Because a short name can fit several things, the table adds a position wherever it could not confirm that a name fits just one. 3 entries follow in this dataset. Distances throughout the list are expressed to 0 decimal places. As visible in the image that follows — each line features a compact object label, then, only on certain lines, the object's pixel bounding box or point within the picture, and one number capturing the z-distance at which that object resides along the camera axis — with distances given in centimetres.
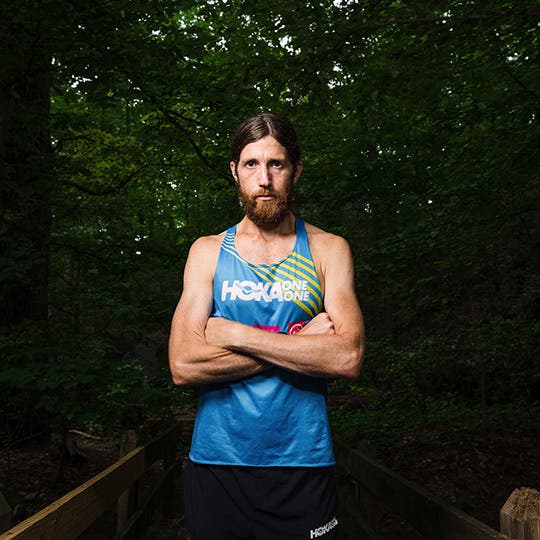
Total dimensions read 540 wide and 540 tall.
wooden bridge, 185
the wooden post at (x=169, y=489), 614
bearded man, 192
